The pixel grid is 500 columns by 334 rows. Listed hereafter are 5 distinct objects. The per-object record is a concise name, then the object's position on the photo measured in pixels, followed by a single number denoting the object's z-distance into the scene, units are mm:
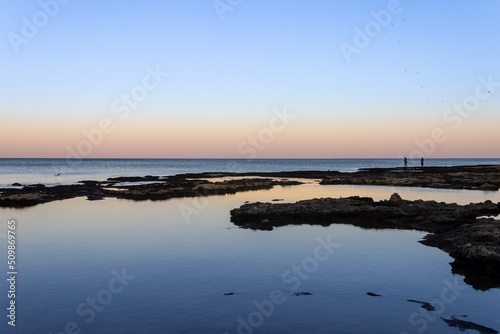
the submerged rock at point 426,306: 13256
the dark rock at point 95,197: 45438
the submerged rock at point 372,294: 14398
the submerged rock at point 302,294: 14688
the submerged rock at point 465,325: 11516
